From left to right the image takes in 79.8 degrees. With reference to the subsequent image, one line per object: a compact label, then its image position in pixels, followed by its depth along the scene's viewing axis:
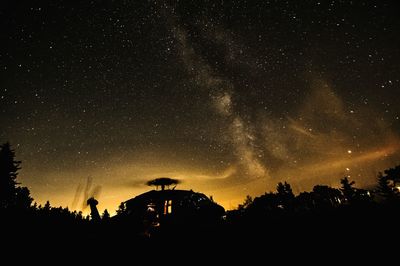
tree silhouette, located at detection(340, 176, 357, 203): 69.75
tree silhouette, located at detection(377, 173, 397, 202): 67.72
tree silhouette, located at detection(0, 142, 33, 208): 28.08
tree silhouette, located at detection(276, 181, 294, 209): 89.15
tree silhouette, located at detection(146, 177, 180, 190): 17.72
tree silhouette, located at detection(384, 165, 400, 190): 39.66
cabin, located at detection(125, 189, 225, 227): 15.65
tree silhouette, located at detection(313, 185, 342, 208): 44.62
